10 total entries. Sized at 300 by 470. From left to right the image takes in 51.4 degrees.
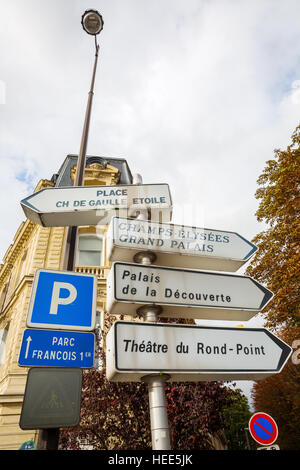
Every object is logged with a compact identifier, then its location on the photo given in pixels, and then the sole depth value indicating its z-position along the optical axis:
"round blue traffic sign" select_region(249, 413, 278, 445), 7.30
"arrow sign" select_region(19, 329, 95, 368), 2.84
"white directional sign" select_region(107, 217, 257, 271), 3.03
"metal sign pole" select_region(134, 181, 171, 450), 2.32
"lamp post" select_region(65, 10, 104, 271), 4.10
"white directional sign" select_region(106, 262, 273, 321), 2.74
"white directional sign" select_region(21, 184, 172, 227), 3.59
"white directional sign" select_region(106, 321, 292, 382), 2.43
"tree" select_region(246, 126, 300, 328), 10.19
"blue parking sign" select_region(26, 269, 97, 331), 3.03
